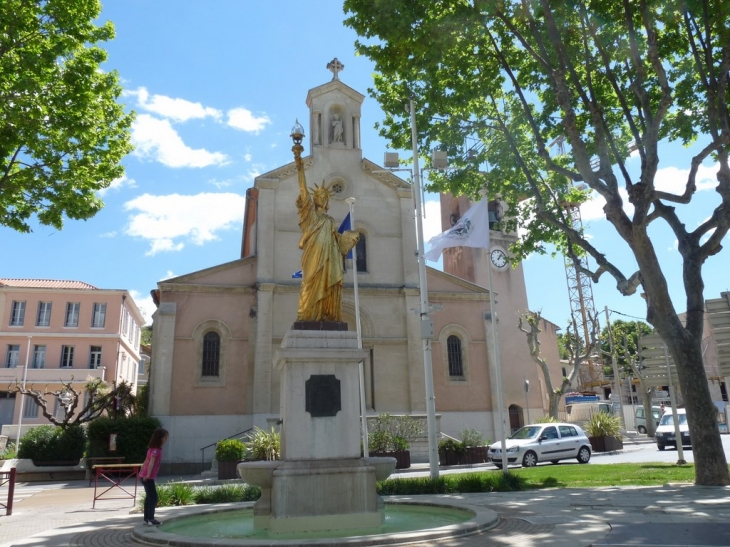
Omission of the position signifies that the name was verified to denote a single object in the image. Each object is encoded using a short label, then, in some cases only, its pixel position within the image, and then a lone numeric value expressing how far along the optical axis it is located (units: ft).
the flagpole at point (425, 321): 46.62
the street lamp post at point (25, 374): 127.62
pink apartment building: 133.39
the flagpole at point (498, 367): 52.80
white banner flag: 53.42
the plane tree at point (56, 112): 42.09
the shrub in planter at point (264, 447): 66.18
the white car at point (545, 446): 73.41
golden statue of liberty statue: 32.86
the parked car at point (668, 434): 91.66
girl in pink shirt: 29.86
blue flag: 64.96
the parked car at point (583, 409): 140.46
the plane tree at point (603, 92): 42.50
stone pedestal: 27.86
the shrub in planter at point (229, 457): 67.56
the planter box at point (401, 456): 73.51
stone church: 85.61
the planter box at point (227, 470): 67.51
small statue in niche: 102.27
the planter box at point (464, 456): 77.46
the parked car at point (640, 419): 149.18
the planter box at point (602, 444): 93.49
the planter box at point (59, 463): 81.86
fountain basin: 23.24
